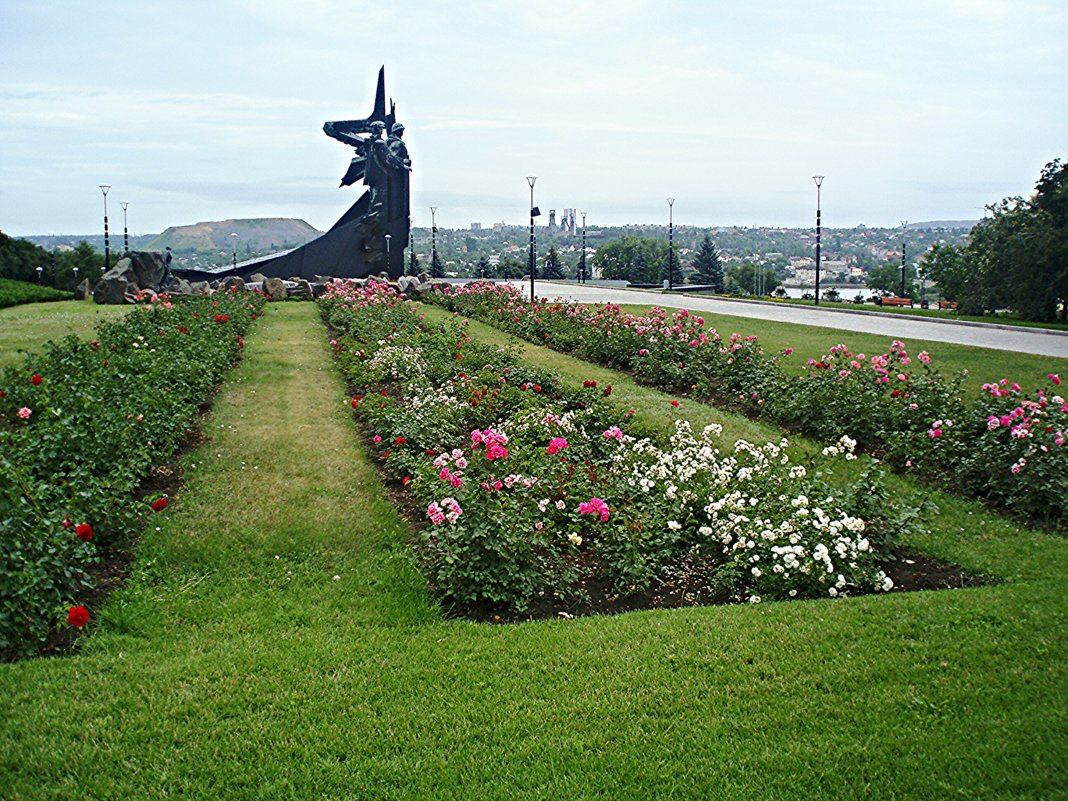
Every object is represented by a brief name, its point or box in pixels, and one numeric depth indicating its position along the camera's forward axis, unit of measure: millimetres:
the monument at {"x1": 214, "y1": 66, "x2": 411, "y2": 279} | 32438
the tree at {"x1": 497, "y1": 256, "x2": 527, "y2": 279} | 56969
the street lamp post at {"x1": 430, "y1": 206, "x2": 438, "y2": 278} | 51556
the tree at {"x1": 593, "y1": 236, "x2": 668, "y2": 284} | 56031
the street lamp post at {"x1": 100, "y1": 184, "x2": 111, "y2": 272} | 35631
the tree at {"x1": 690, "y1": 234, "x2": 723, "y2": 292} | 55812
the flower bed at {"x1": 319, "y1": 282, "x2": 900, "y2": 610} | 4977
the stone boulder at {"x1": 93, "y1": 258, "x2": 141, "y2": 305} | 23516
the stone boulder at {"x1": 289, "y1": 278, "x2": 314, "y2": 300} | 28359
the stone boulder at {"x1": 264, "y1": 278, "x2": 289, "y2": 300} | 27609
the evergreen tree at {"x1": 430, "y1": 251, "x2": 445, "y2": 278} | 52594
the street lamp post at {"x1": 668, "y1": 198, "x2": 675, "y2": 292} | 39700
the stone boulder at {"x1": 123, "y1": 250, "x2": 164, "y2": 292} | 25203
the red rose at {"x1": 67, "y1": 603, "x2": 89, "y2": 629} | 3855
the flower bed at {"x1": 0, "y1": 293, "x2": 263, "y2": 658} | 4129
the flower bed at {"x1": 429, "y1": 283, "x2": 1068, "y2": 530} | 6668
